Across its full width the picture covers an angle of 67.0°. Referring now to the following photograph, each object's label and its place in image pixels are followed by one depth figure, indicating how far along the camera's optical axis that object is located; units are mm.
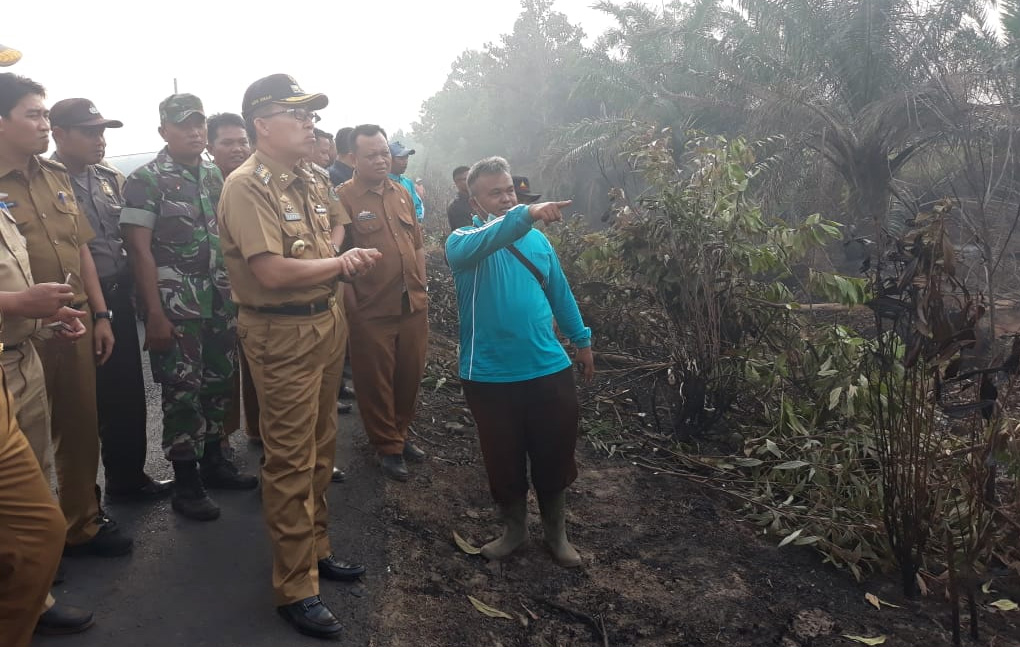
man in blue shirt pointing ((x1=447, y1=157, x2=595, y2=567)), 3107
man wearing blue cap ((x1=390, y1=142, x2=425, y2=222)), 5926
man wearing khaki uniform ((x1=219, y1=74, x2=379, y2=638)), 2545
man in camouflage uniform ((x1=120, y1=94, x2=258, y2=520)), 3334
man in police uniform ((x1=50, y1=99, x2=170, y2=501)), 3291
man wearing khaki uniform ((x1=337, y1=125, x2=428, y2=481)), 4004
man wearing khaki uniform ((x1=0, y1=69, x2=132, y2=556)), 2723
